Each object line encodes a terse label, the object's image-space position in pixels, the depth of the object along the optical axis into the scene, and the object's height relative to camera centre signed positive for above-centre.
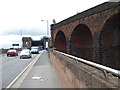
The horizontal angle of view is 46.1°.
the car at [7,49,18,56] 32.99 -1.55
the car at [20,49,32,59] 26.10 -1.45
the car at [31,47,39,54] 42.63 -1.31
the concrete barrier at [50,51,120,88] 2.05 -0.57
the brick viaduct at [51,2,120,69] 13.09 +1.45
